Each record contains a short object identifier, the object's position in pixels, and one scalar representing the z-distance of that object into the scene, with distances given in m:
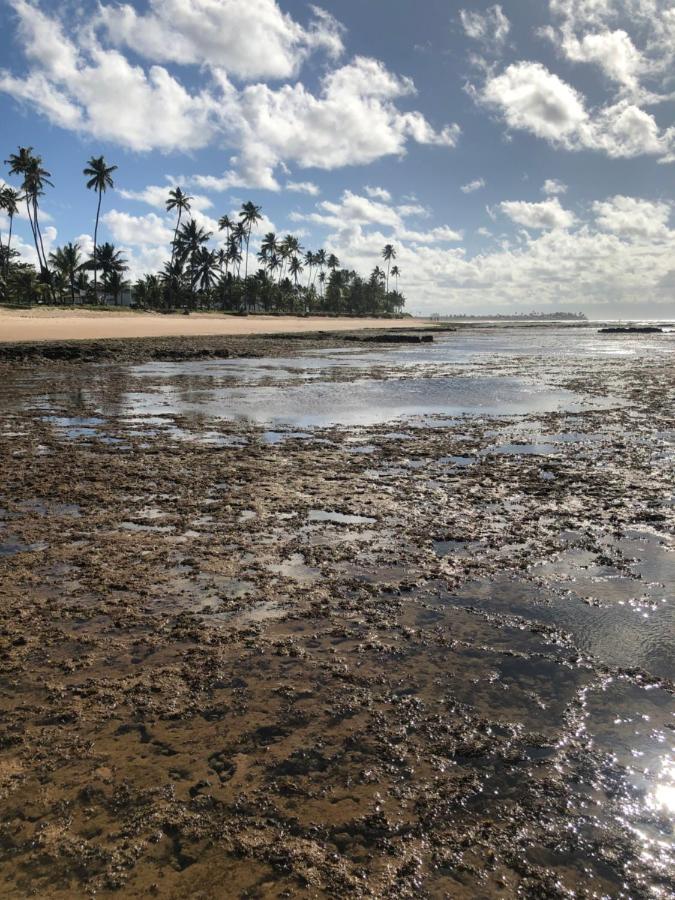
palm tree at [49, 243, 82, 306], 81.62
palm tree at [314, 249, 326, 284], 165.38
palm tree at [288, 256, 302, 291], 153.12
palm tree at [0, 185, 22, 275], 80.88
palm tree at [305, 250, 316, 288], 164.25
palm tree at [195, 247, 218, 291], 99.75
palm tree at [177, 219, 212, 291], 97.44
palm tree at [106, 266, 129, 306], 87.00
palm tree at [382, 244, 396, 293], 197.12
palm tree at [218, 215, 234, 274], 120.12
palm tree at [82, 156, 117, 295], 84.12
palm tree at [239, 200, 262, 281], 118.06
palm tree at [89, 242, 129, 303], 87.06
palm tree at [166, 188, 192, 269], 96.44
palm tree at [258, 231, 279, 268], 133.00
